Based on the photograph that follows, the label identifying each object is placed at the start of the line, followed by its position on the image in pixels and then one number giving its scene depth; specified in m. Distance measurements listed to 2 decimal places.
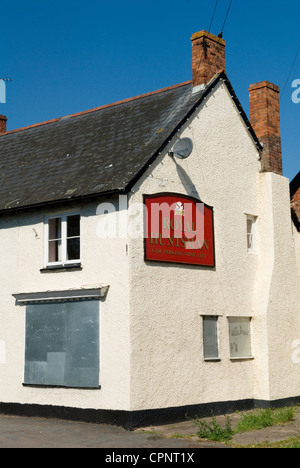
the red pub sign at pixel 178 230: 14.05
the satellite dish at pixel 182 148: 14.76
